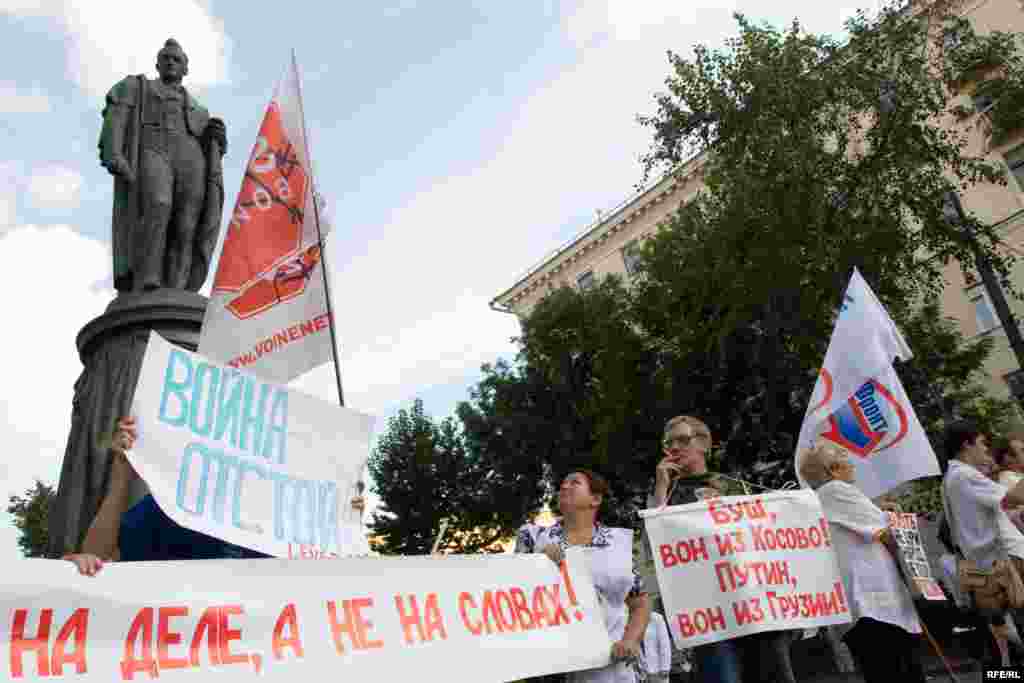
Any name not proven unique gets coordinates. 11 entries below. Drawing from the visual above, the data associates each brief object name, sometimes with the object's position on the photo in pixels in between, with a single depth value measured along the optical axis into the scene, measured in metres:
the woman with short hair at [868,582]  4.27
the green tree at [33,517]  22.61
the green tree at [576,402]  23.91
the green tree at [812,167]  17.11
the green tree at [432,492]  30.38
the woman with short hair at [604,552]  3.86
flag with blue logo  5.86
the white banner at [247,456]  3.34
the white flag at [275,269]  4.30
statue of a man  6.68
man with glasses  4.28
